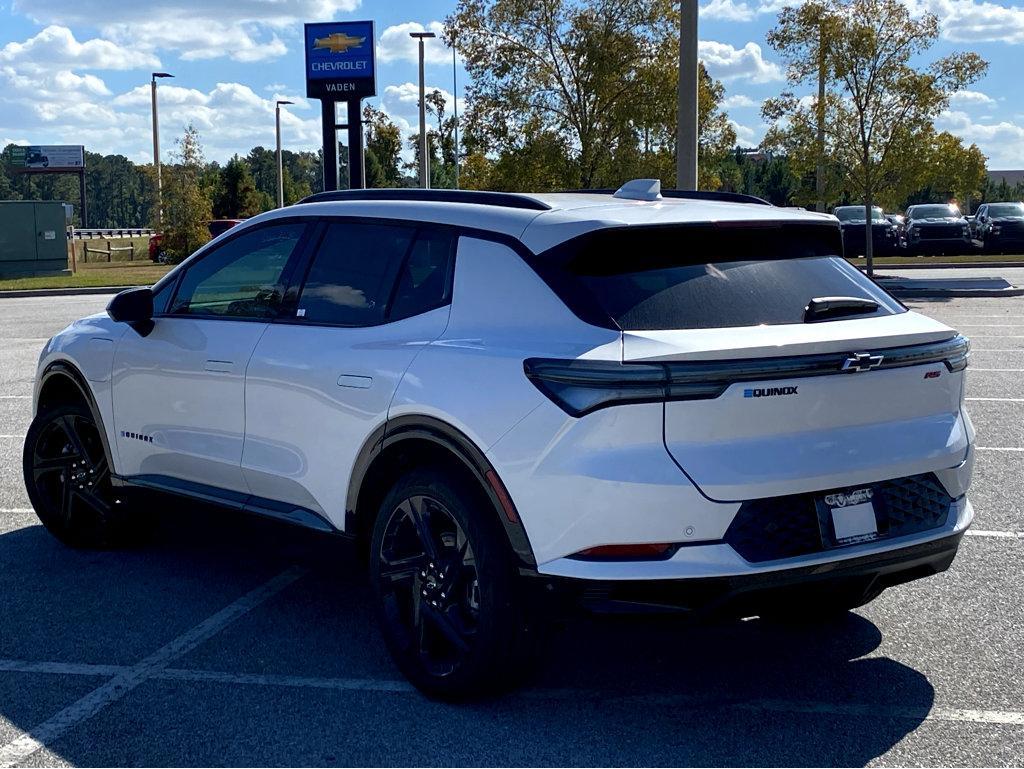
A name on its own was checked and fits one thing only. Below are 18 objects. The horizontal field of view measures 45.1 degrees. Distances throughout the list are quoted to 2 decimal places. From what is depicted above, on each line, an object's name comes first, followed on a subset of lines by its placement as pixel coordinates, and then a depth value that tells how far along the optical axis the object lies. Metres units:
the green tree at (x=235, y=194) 69.56
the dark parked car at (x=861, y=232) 35.97
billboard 135.62
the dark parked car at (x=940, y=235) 38.34
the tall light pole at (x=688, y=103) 14.66
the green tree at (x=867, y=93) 26.44
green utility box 38.44
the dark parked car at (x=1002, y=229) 37.59
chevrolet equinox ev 3.79
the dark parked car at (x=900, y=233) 38.38
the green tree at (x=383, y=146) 70.56
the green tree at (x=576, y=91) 29.42
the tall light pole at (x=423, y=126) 40.22
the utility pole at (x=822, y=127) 26.56
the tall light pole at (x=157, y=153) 44.90
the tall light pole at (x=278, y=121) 59.67
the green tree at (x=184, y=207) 44.59
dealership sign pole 34.53
